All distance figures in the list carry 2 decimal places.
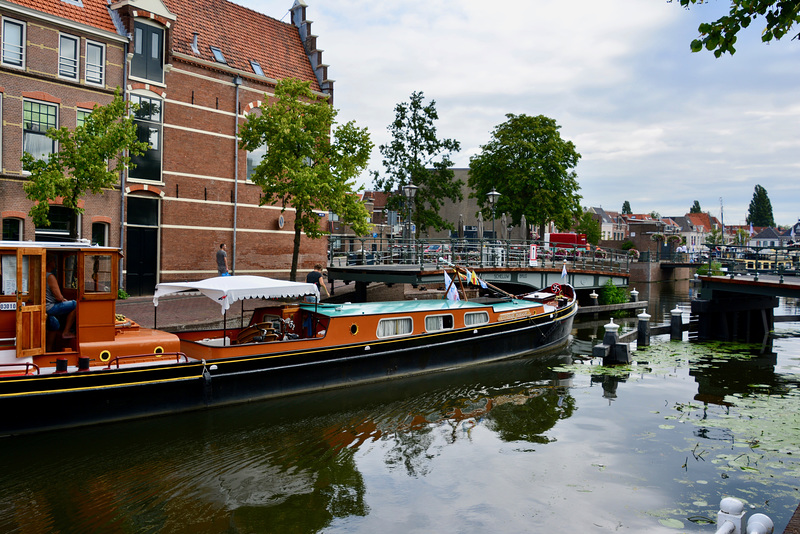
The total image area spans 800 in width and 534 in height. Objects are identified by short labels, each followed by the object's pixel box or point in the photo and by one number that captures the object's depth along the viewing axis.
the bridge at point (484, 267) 23.30
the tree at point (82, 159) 17.22
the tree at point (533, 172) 41.12
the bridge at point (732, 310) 21.27
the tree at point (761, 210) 125.94
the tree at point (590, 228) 82.46
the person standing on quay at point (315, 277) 18.09
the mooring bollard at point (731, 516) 4.67
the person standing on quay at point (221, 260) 22.72
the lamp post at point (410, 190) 27.79
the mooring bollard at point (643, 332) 20.00
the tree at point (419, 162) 40.81
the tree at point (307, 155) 22.44
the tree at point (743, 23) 6.93
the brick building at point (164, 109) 21.19
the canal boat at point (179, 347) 10.43
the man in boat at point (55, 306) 10.84
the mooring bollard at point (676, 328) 21.80
